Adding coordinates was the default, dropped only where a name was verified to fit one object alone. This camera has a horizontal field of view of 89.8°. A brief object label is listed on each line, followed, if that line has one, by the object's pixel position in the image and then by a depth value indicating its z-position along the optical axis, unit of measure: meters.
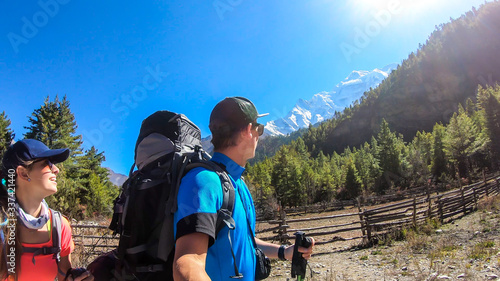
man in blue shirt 0.95
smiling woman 1.64
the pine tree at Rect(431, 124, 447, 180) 42.50
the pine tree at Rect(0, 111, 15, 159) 22.13
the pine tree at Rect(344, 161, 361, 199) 43.78
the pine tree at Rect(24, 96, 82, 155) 23.06
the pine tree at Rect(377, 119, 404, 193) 44.62
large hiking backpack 1.21
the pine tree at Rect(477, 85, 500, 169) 33.00
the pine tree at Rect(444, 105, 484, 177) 35.22
